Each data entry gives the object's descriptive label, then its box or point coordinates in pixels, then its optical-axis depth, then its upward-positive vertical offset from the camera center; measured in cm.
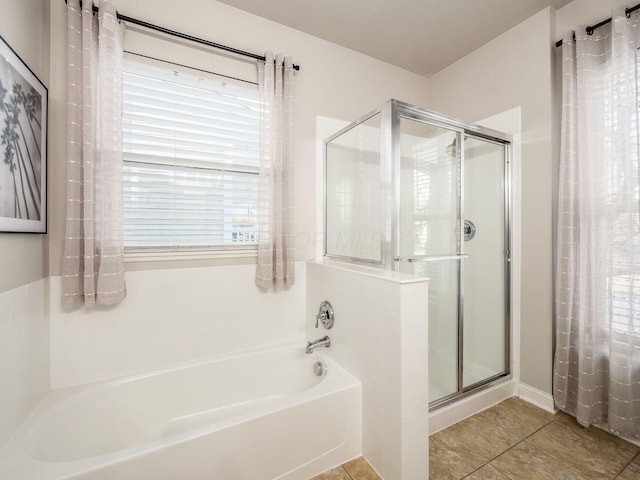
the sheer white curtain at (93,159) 137 +40
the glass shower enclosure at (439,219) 159 +13
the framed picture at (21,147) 102 +38
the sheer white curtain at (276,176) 181 +42
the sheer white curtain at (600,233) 145 +4
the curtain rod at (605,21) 147 +122
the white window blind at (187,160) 160 +49
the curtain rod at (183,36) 152 +120
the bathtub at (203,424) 101 -84
